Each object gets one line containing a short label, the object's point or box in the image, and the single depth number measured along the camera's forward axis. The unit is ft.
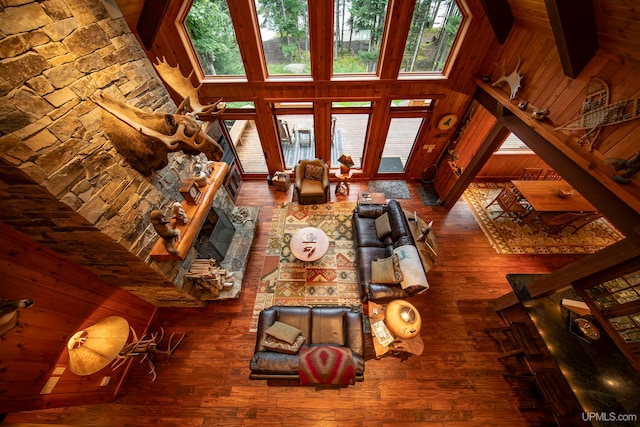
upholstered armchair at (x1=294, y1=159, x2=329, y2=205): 18.12
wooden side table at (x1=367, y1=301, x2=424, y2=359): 10.53
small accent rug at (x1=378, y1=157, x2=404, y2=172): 21.68
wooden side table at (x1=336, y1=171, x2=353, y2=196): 19.61
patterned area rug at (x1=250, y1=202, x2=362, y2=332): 14.03
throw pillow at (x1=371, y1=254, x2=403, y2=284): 12.26
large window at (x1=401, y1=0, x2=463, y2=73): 12.63
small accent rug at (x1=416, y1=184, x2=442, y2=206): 19.62
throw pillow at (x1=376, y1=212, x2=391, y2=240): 14.84
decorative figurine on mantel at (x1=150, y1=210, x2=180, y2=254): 8.63
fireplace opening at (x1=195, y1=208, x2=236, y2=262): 13.73
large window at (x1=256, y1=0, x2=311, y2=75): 12.67
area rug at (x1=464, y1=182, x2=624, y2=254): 16.22
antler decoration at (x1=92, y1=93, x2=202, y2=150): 7.75
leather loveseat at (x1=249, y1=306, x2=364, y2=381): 9.71
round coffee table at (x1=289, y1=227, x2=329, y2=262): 14.19
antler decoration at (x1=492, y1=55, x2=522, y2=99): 12.03
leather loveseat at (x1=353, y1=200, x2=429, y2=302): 12.10
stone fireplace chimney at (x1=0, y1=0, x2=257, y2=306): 5.86
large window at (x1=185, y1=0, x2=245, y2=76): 12.60
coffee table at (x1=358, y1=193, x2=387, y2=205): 17.10
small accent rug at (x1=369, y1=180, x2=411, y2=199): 20.28
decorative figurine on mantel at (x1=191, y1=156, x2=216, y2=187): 11.69
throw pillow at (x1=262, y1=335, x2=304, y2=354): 10.14
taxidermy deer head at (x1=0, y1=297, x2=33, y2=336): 6.07
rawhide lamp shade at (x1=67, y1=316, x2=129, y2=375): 7.27
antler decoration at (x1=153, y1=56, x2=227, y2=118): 9.99
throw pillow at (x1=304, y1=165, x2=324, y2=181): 18.43
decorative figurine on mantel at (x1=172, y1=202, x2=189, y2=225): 10.09
